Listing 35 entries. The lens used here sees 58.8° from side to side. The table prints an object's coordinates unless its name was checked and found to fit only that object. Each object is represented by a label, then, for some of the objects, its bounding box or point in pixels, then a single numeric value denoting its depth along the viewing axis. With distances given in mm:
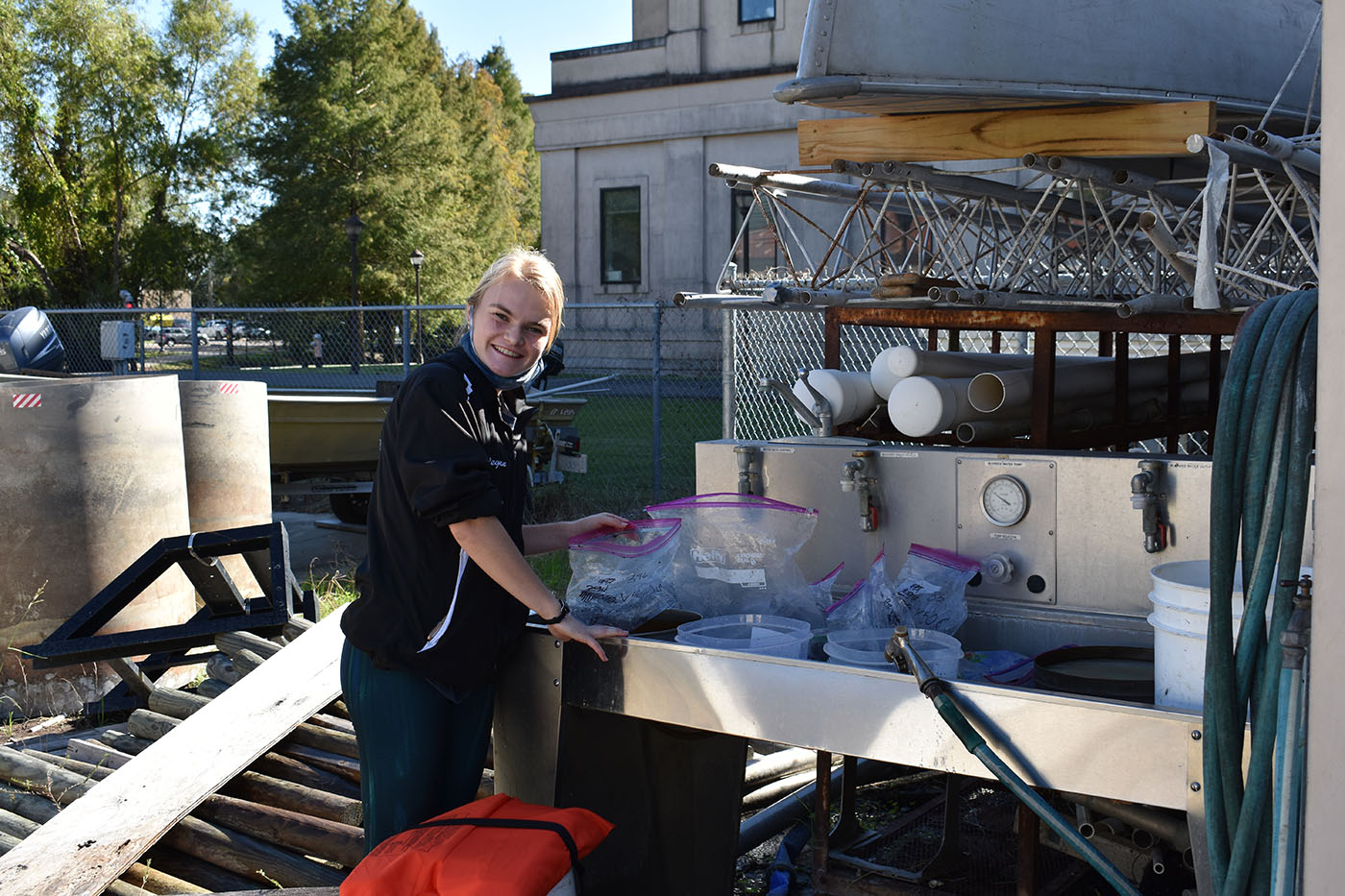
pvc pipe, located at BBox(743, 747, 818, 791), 4402
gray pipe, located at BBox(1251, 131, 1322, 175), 2967
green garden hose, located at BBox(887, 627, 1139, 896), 2062
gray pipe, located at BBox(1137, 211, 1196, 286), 3580
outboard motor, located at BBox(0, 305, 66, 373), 13125
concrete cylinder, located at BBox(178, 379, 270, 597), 7090
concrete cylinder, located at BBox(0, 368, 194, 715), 5777
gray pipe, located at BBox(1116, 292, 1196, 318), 3170
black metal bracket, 5285
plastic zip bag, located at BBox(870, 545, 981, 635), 2871
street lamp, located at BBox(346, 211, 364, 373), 28594
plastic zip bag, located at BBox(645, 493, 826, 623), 3100
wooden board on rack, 3361
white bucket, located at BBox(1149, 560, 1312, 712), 2178
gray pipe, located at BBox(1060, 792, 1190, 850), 2557
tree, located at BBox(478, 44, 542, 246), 54134
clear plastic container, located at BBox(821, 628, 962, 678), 2480
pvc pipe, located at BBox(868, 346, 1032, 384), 3404
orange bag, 2293
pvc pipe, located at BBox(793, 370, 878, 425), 3570
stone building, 24984
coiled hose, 1720
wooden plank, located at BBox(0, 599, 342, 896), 3529
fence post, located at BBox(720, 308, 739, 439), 7418
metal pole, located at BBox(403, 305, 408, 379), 12614
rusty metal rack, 3271
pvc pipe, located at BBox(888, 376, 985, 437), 3211
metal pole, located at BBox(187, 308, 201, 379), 13547
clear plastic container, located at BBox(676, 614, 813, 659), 2682
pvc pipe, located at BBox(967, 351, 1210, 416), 3336
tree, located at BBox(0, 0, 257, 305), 35766
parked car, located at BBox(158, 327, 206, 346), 44625
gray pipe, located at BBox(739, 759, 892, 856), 4016
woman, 2568
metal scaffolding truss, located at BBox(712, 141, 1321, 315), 3150
